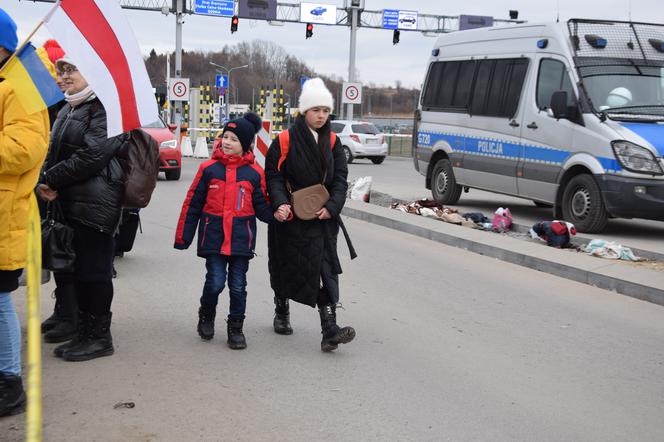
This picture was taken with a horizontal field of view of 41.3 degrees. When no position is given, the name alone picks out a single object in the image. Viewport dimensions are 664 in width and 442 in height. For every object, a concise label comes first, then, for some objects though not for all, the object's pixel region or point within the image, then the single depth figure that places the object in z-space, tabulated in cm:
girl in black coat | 591
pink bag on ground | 1244
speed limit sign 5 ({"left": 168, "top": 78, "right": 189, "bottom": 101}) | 3191
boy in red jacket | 589
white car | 3197
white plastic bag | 1616
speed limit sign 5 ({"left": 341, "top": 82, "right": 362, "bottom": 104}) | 2981
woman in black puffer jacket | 534
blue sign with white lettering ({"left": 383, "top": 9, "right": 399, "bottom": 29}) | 4269
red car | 1925
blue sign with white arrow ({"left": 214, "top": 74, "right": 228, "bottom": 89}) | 4362
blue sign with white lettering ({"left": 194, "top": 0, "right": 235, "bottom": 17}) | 3822
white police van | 1167
